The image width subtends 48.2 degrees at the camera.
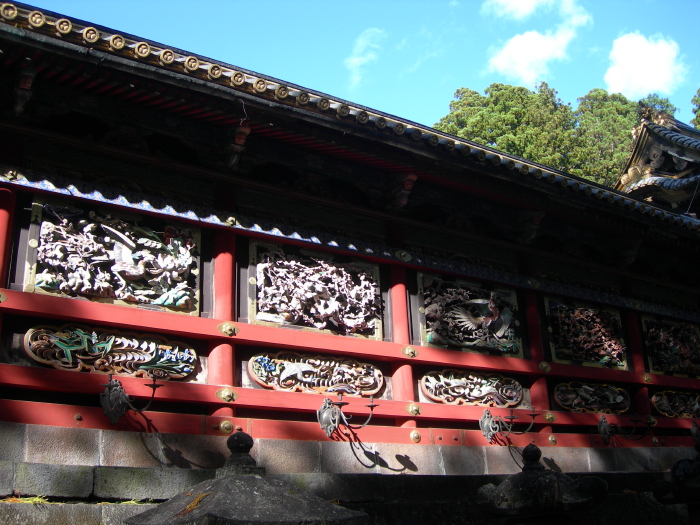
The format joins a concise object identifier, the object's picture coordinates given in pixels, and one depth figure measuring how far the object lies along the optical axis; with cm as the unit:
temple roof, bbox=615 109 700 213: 1858
